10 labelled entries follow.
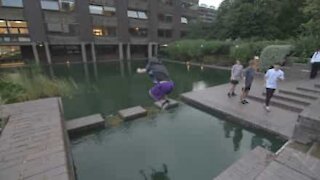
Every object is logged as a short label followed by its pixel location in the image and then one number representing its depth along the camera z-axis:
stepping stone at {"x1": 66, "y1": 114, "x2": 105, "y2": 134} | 5.30
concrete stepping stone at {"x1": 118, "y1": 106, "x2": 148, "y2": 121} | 6.20
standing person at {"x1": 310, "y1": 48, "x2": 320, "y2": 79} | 8.27
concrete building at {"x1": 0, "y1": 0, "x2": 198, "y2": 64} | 19.31
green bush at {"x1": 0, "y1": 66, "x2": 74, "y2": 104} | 6.80
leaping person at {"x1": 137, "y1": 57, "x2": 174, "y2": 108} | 5.07
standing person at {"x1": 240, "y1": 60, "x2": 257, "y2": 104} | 6.54
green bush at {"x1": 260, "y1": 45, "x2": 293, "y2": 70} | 10.46
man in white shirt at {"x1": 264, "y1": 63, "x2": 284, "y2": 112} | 5.66
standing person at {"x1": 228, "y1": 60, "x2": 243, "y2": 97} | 7.20
